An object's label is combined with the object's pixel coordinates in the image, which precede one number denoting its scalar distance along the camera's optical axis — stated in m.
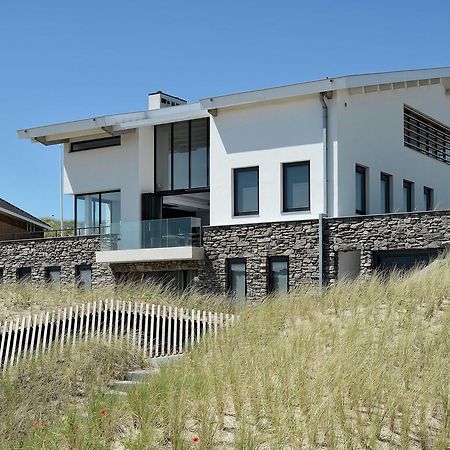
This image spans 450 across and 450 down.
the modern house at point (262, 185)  22.61
